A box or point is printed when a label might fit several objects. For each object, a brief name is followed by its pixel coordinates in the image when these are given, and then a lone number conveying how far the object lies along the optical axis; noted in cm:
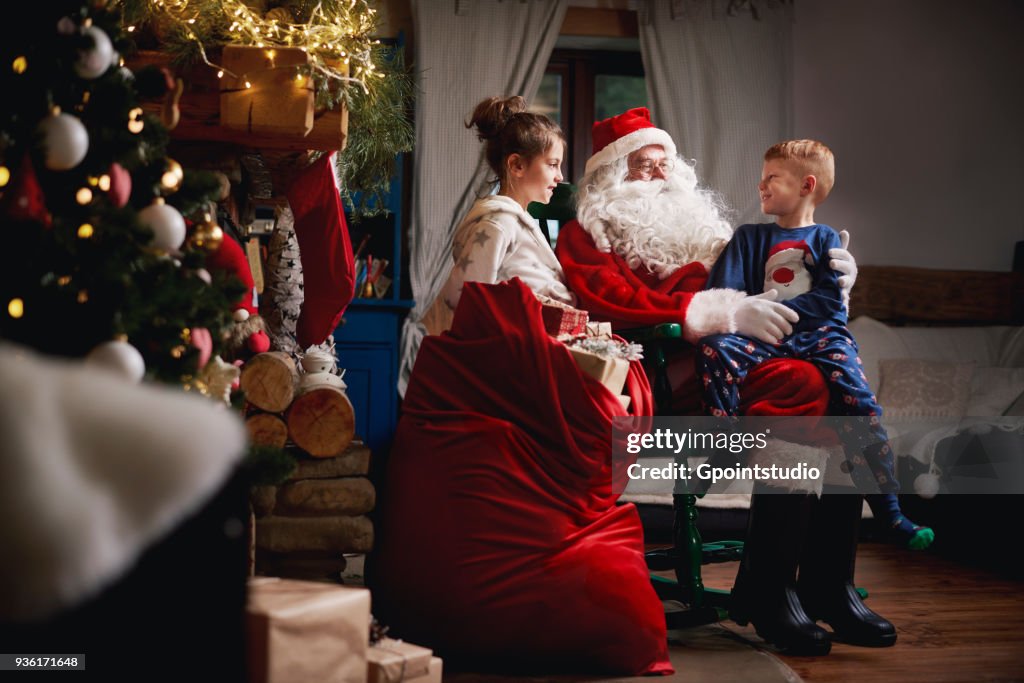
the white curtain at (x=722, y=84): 481
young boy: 232
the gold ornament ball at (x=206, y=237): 158
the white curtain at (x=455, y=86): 462
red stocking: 239
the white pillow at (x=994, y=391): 398
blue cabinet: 418
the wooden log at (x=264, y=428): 221
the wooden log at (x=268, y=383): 220
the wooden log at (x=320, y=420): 223
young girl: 259
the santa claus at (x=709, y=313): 225
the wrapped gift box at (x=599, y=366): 223
